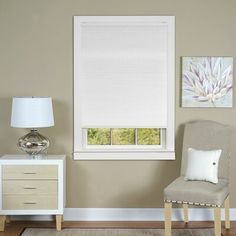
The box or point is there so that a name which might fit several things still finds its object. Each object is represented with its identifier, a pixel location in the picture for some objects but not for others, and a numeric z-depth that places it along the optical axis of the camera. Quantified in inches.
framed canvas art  213.6
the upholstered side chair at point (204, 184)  184.2
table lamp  198.1
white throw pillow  195.2
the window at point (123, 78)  213.3
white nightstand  200.4
